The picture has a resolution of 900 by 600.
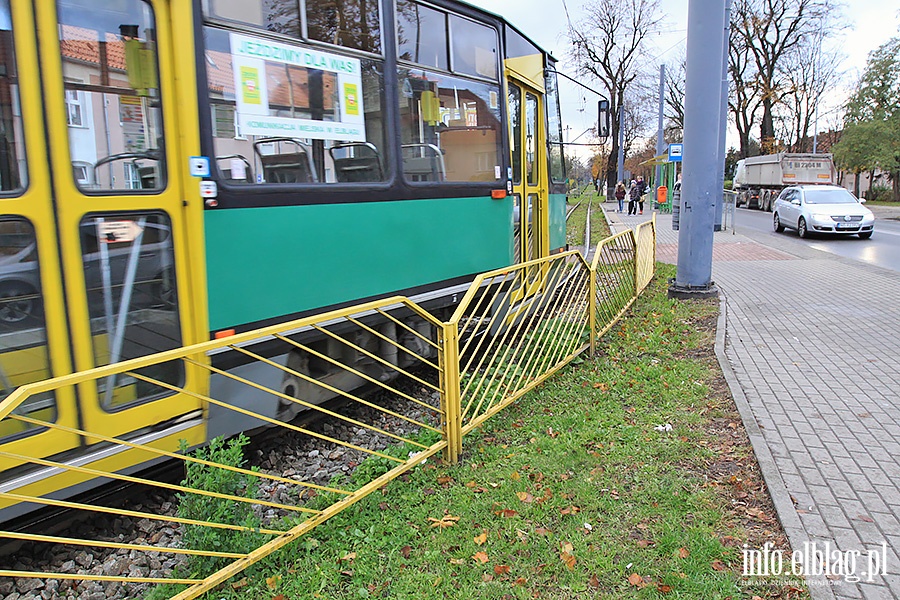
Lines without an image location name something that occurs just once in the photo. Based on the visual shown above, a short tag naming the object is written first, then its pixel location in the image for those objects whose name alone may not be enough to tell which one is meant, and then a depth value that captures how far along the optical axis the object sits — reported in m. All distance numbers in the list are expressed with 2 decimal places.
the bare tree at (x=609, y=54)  45.06
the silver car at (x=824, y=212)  17.84
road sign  22.12
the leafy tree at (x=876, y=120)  38.04
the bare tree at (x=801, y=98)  49.56
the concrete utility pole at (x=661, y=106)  33.06
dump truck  31.83
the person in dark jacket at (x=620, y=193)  34.61
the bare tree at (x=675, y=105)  55.16
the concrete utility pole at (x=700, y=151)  8.48
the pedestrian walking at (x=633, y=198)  31.42
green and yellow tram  2.94
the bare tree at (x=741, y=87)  48.60
